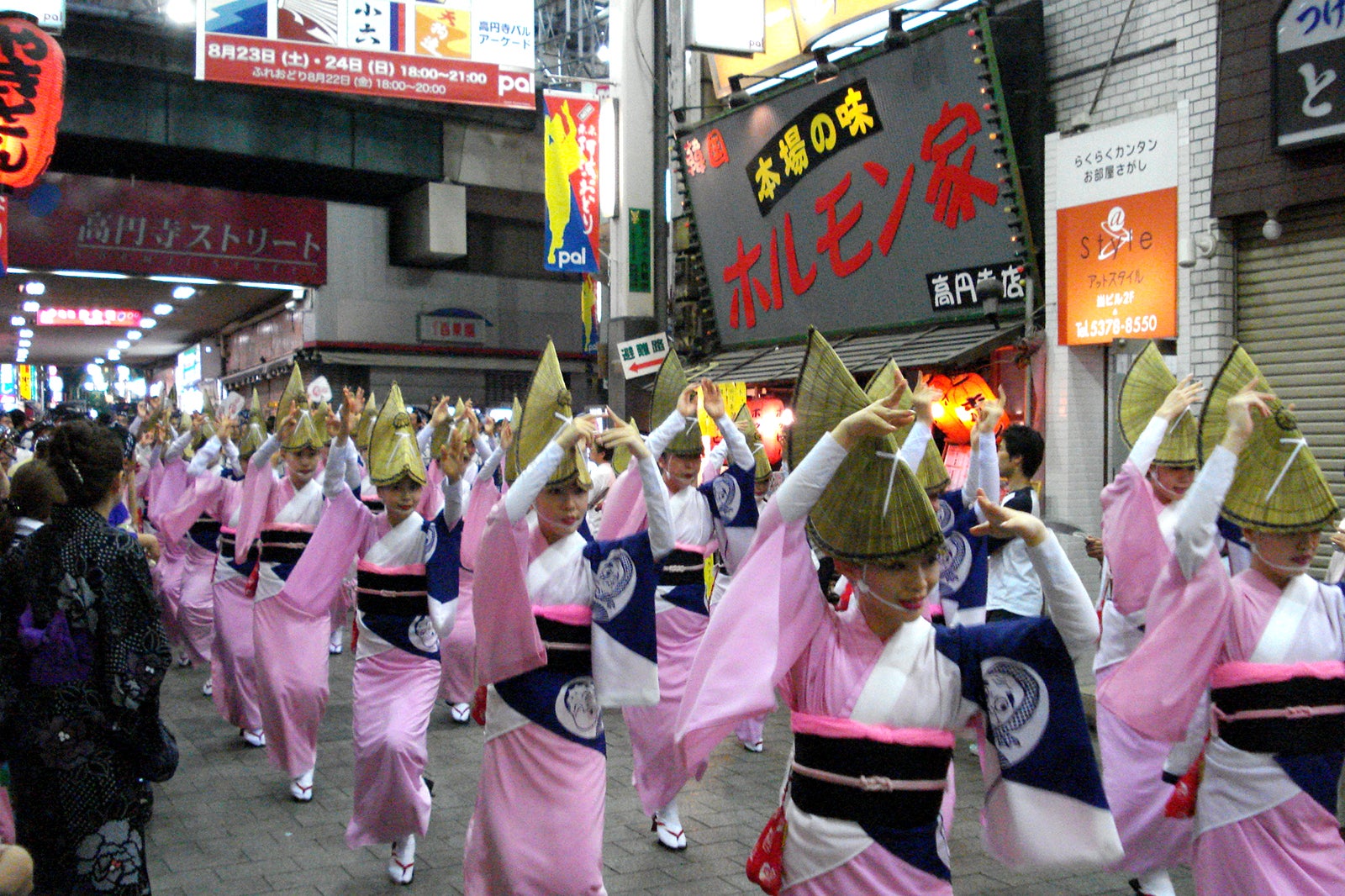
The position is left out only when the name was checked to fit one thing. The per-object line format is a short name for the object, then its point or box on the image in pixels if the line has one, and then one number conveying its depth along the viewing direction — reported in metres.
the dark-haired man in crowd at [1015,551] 6.26
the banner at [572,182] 16.27
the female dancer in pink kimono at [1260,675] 3.54
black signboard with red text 11.39
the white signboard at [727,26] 13.42
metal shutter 8.60
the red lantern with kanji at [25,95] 9.48
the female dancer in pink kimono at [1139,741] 4.65
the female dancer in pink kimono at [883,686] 3.00
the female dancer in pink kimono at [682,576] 5.93
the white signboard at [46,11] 11.62
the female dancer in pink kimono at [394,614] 5.52
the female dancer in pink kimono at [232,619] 7.86
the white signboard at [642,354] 14.73
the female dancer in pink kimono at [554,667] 4.31
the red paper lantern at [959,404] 11.49
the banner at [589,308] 18.09
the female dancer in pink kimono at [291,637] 6.75
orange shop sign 9.47
